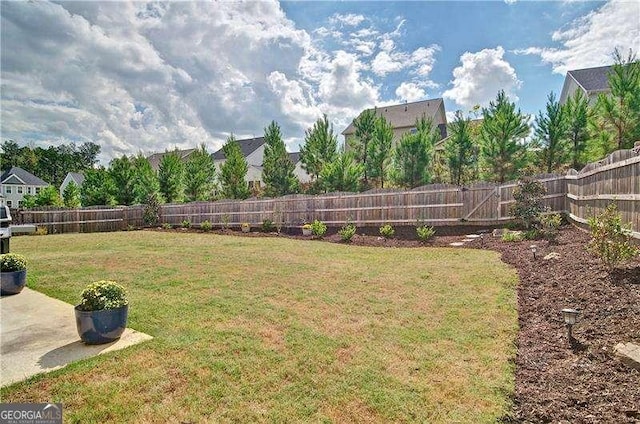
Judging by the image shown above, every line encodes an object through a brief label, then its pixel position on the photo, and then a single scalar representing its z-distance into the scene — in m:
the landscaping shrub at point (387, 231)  12.82
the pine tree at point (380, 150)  19.80
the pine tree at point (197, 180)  23.45
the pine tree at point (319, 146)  21.56
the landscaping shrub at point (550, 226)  8.45
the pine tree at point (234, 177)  22.73
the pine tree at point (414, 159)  16.83
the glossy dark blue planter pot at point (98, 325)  3.58
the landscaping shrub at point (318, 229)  13.85
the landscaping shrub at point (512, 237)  9.42
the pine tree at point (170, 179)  23.36
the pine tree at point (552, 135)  14.38
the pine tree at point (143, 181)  22.39
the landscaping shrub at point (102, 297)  3.68
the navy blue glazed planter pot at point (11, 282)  5.46
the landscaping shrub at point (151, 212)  20.42
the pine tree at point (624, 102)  12.29
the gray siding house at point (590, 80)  22.22
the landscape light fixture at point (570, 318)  3.49
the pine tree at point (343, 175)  18.14
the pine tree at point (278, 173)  21.88
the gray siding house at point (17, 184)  46.96
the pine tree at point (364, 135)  21.09
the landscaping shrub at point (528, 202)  9.69
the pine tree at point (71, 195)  28.80
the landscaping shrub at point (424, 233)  11.62
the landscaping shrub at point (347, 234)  12.39
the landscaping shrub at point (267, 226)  16.69
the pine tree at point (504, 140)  14.27
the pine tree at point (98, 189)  23.55
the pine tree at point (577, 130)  14.23
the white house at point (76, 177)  48.58
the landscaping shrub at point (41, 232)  17.25
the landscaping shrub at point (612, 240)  4.54
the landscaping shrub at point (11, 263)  5.58
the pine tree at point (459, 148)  16.95
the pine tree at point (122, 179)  23.39
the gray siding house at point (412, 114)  32.72
